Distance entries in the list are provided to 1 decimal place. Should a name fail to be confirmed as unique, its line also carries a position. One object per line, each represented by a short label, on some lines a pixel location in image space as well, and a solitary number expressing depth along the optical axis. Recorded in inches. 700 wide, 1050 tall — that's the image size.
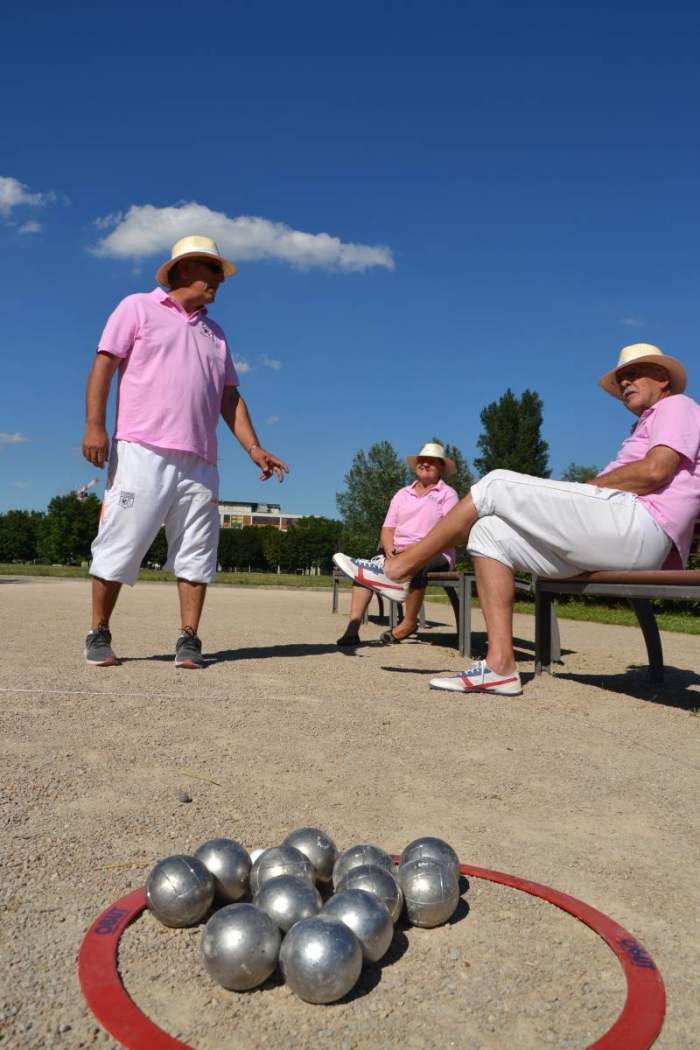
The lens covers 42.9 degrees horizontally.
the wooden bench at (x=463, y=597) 276.7
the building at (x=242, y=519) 7544.3
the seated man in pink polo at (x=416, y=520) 307.7
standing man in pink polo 217.2
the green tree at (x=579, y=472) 2952.8
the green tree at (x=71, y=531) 3631.9
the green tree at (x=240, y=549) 4596.5
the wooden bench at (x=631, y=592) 166.2
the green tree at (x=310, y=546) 4761.3
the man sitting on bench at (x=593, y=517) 184.7
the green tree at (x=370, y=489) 2679.6
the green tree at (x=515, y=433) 2704.2
